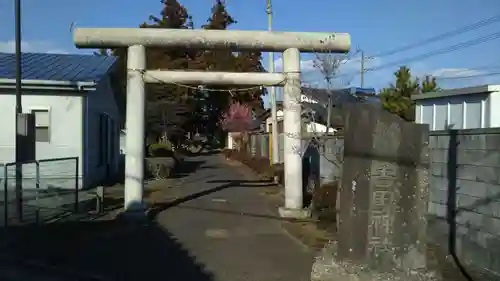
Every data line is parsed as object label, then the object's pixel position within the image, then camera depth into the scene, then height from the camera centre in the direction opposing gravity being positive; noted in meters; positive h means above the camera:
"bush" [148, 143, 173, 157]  29.40 -1.14
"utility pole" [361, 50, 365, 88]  46.94 +5.28
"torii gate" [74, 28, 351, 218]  12.80 +1.42
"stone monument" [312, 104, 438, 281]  5.76 -0.71
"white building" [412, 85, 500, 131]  11.25 +0.58
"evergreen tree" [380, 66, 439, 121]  28.31 +2.50
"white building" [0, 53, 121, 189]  16.75 +0.65
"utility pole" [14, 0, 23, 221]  10.80 +0.32
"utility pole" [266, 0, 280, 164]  26.32 +0.56
